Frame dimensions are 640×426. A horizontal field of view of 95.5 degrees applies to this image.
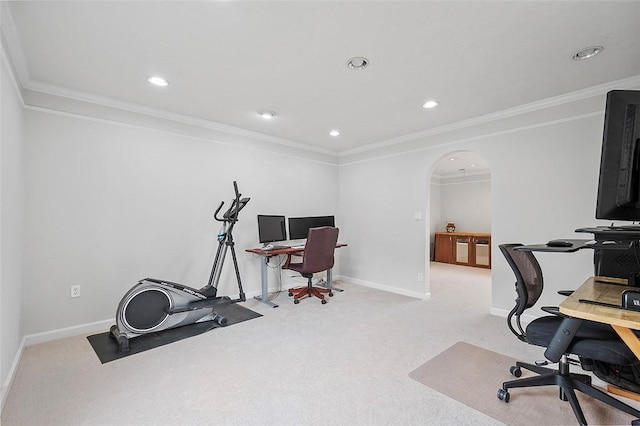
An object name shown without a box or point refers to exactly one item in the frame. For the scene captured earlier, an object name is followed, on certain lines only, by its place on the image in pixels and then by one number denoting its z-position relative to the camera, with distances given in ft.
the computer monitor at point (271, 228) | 13.43
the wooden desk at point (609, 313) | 3.60
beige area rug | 5.41
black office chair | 4.74
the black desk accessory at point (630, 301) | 3.82
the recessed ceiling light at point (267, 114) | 11.22
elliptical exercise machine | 8.61
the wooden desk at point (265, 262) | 12.50
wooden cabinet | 21.17
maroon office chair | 12.74
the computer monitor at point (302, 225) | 14.93
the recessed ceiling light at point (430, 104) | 10.20
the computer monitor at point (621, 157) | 3.70
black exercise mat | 8.10
